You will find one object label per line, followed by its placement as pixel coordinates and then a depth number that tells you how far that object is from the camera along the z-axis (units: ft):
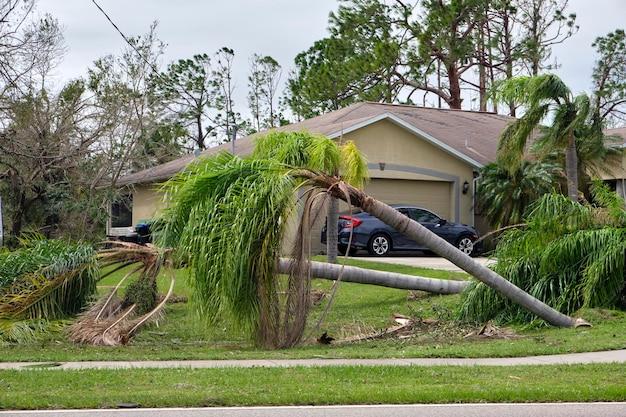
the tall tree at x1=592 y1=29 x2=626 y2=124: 157.99
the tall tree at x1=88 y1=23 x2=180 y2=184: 107.55
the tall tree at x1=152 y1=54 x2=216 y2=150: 186.09
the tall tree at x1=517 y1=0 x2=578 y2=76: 152.66
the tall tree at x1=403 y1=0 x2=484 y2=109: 139.13
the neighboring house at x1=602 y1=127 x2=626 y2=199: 91.71
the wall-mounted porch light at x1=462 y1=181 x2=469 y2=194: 100.78
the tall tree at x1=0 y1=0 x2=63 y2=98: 73.34
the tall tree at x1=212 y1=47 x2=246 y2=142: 193.06
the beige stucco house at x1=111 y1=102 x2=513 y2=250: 95.45
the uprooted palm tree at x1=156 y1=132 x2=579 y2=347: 42.47
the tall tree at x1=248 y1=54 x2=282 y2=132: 198.29
